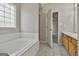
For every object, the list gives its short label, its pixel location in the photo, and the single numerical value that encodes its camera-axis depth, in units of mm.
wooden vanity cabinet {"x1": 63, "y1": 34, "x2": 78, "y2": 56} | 1800
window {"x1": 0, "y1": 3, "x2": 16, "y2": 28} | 1886
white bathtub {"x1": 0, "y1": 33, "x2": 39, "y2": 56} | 1787
